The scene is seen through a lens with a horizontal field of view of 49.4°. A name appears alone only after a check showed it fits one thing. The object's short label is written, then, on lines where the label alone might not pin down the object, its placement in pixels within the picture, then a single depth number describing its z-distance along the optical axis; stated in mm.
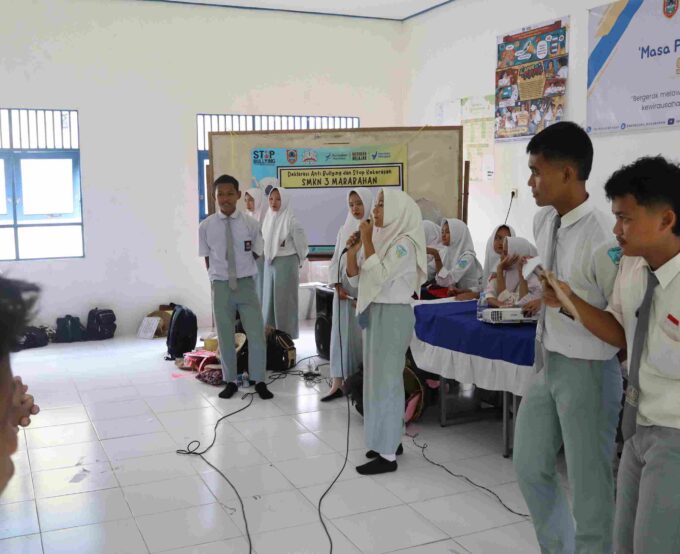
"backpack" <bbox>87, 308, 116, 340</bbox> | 7797
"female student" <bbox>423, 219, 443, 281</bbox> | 6164
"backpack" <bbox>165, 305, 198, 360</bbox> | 6867
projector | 4004
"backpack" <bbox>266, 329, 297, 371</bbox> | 6305
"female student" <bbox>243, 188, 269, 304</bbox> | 6824
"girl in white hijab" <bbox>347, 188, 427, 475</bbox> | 3867
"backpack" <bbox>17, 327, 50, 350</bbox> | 7378
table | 3844
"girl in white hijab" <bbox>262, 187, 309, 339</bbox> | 6582
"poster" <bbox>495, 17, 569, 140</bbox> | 6465
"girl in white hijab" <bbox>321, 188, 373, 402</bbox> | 5086
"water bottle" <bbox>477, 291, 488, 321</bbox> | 4205
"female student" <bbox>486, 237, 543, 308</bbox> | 4383
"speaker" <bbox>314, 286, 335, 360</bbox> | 6629
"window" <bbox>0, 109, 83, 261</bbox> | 7594
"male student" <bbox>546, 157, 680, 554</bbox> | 1823
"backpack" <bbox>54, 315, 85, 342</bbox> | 7686
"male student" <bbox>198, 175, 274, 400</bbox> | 5387
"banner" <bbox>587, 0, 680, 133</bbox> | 5398
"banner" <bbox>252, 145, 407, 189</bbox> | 6527
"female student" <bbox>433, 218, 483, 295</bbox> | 5605
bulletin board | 6523
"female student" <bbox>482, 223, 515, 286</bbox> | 4898
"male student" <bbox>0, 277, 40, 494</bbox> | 834
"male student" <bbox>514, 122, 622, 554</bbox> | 2293
